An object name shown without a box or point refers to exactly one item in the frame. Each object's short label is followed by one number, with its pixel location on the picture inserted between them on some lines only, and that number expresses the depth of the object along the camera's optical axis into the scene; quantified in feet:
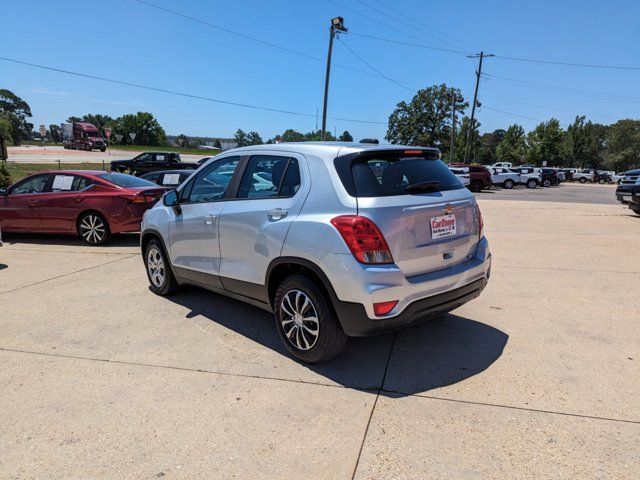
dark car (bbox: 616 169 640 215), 44.14
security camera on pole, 81.97
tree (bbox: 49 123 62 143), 448.33
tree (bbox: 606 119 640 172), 319.06
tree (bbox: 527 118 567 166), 237.66
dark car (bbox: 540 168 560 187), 133.30
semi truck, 191.31
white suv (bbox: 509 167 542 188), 125.29
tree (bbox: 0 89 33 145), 418.10
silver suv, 10.21
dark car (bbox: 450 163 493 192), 98.89
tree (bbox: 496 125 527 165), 286.46
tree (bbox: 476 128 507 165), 375.96
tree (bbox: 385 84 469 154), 253.85
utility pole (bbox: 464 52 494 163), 153.79
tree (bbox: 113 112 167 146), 368.07
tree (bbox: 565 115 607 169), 262.86
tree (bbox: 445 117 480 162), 269.64
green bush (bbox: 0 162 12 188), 55.67
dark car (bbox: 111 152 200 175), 87.86
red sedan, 27.50
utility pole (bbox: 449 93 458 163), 169.17
